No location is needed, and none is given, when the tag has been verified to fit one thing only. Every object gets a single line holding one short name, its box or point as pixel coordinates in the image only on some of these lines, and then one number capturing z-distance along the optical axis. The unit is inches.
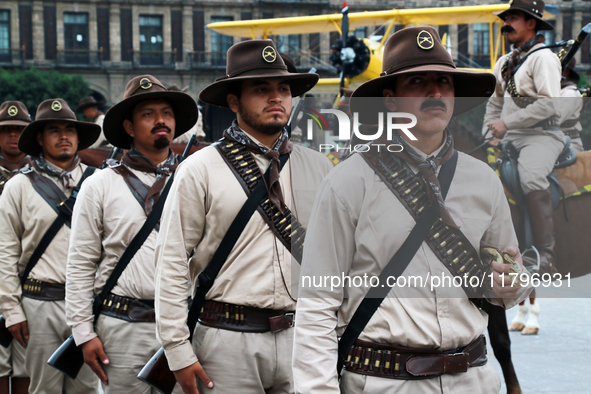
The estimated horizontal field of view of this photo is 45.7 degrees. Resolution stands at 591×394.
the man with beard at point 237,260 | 120.6
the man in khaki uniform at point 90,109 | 513.0
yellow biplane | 871.7
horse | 235.0
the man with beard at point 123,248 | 156.1
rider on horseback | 221.8
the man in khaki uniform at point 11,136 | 274.1
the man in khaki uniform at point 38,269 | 194.9
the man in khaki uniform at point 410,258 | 89.3
